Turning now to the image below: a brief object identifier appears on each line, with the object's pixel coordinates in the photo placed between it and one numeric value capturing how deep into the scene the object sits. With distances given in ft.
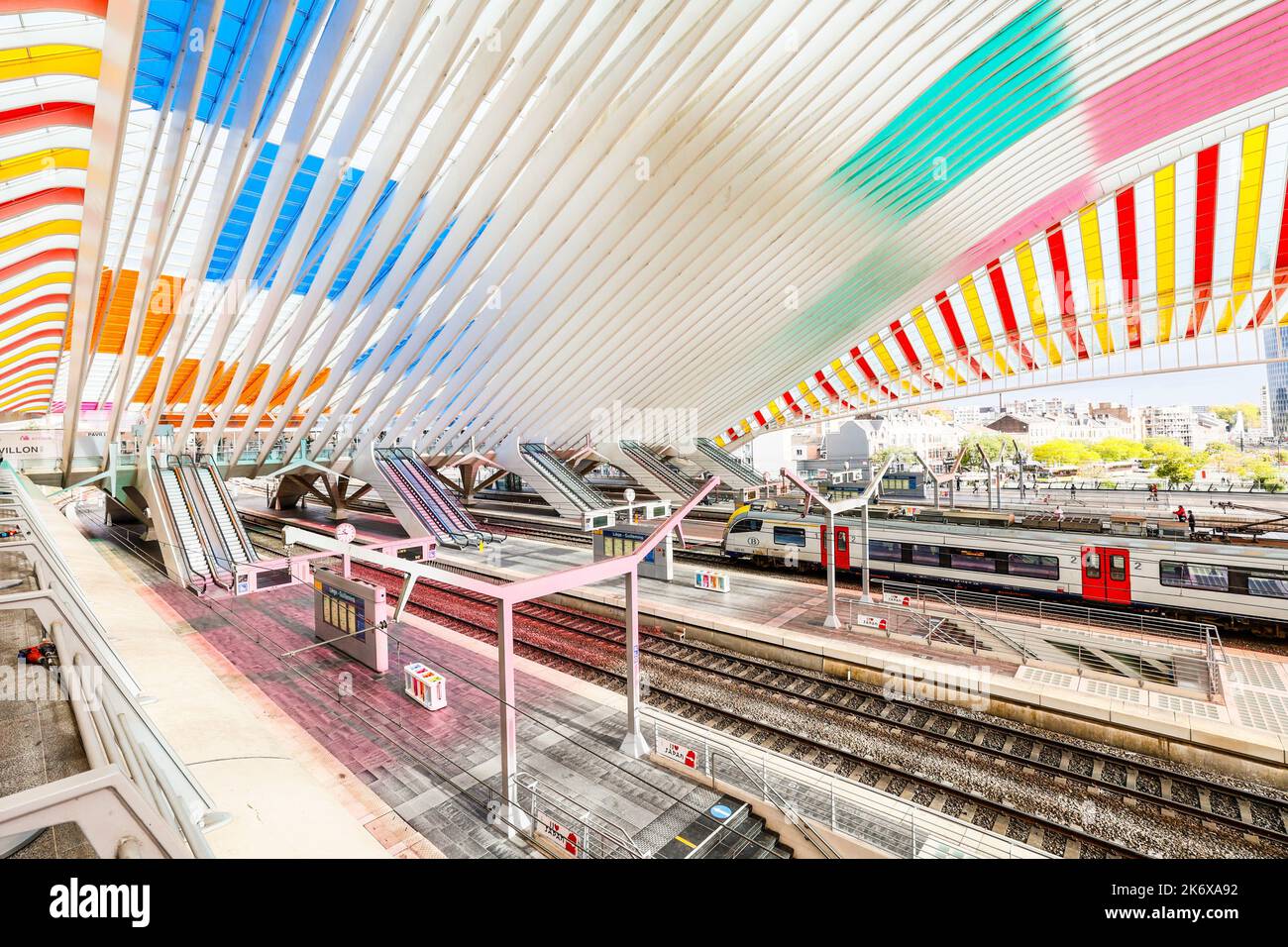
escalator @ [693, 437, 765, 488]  121.29
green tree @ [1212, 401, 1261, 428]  154.61
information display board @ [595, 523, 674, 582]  54.24
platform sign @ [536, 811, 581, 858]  18.43
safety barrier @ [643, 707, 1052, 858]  19.54
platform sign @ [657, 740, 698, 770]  23.50
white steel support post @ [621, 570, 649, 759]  25.03
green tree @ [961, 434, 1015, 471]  144.01
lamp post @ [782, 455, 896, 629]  40.29
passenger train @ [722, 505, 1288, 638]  38.83
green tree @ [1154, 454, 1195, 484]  123.65
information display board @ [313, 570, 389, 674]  34.37
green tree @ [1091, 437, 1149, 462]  156.15
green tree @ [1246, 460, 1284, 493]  115.30
